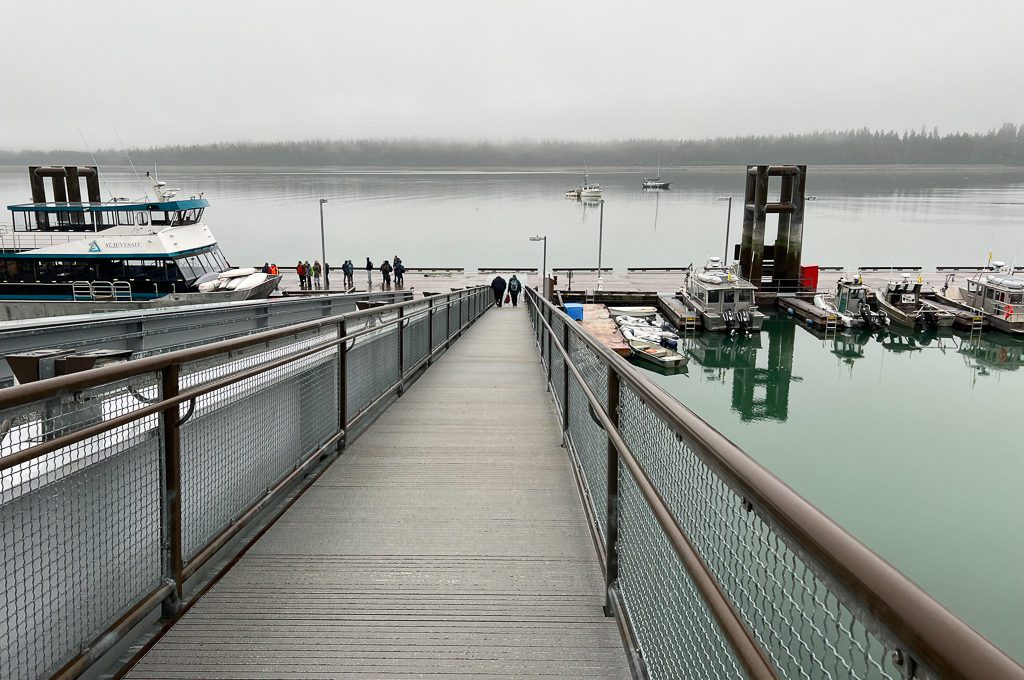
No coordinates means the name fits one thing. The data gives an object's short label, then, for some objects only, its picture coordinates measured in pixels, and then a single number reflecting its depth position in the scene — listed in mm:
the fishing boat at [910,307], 40219
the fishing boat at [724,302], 38062
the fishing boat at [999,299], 38125
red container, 47938
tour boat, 22609
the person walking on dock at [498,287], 31359
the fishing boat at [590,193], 171750
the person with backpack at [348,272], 39144
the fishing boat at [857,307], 39875
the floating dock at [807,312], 39031
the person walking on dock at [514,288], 32247
